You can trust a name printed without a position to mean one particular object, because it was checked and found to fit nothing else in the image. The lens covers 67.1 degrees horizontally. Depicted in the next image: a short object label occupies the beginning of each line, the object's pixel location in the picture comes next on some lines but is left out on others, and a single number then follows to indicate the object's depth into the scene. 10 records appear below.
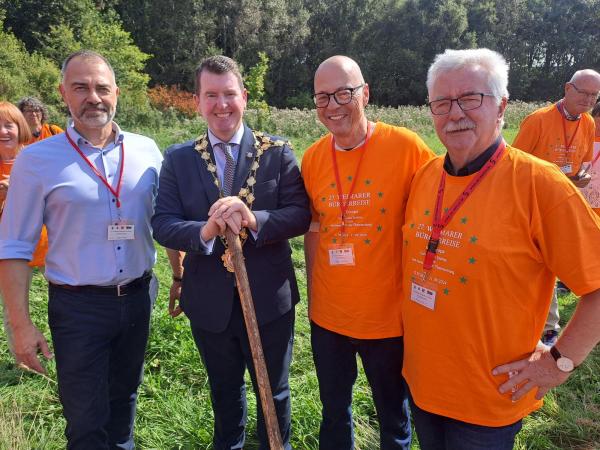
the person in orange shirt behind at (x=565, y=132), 4.41
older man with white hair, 1.65
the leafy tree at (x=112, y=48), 22.09
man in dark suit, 2.36
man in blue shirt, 2.32
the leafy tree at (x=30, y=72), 17.14
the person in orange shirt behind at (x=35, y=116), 5.36
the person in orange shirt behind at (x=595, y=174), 4.73
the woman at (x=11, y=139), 3.98
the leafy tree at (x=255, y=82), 24.70
